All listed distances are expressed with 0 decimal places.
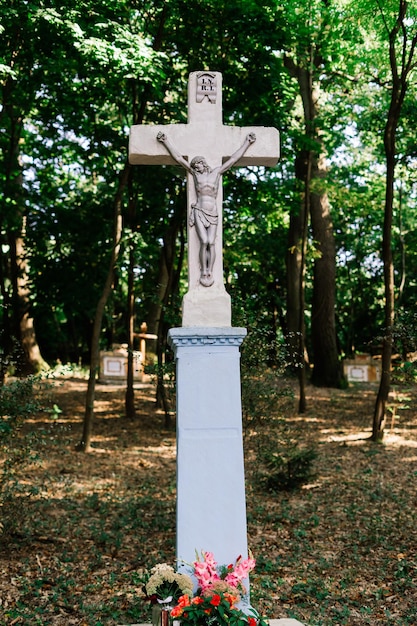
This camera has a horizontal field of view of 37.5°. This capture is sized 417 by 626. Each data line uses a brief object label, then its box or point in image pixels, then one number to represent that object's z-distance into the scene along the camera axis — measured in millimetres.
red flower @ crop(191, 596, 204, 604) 3502
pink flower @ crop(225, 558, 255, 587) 3849
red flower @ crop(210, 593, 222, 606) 3453
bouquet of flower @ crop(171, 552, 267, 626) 3445
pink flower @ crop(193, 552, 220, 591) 3795
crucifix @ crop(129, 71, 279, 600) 4148
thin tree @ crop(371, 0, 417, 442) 9577
